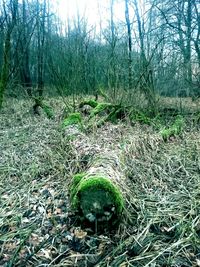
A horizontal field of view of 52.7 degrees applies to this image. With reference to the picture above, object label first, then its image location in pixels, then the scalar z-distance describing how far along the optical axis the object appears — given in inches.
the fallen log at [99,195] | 76.5
